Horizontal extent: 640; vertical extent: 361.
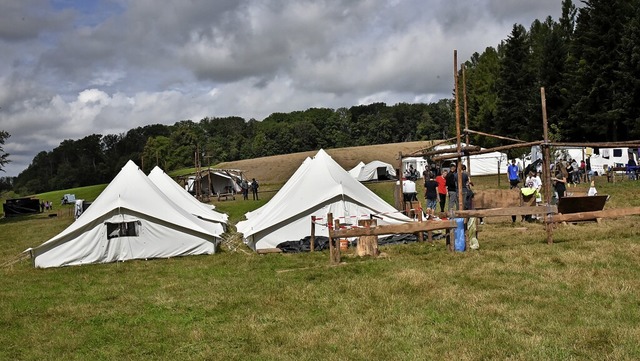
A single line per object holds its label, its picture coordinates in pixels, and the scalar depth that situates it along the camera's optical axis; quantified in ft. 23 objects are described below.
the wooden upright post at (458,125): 43.08
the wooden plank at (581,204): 48.72
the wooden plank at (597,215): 37.65
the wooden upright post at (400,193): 63.62
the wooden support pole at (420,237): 45.89
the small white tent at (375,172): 171.53
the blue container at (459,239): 38.11
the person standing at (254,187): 128.67
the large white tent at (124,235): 45.96
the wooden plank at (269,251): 46.78
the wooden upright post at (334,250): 36.47
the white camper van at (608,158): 116.31
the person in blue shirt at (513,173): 73.92
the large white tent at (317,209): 50.03
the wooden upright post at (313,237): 45.60
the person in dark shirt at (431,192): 60.44
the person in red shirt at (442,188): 65.89
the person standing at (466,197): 55.72
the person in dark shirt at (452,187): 56.44
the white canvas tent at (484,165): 159.60
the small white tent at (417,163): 167.28
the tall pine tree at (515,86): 166.61
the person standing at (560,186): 58.40
